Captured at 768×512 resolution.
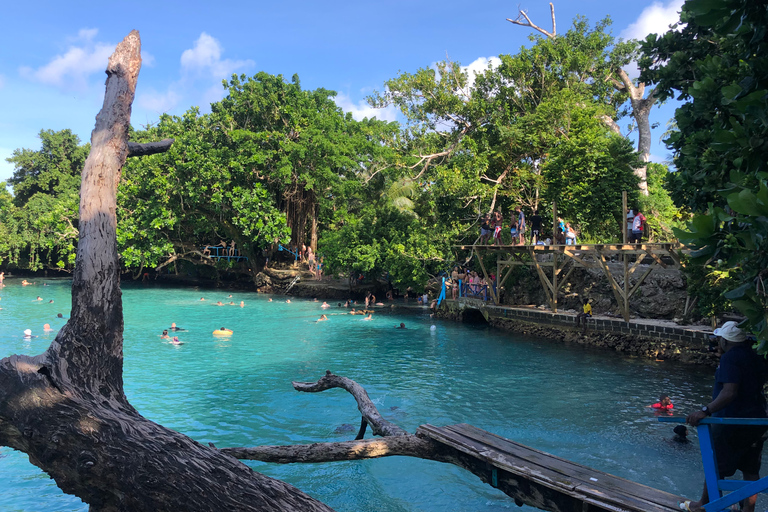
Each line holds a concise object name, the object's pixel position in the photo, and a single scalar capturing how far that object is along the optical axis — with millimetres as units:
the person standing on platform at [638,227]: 18312
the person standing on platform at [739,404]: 4445
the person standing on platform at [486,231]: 24328
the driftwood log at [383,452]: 4848
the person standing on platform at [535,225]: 22203
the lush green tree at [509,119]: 24359
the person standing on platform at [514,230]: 22312
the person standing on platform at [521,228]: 22233
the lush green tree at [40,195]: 43250
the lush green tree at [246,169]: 33594
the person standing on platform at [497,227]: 23391
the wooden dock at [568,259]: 17422
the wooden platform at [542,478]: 4160
